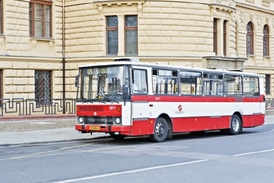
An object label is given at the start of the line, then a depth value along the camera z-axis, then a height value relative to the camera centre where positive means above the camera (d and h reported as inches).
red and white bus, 720.3 +1.0
